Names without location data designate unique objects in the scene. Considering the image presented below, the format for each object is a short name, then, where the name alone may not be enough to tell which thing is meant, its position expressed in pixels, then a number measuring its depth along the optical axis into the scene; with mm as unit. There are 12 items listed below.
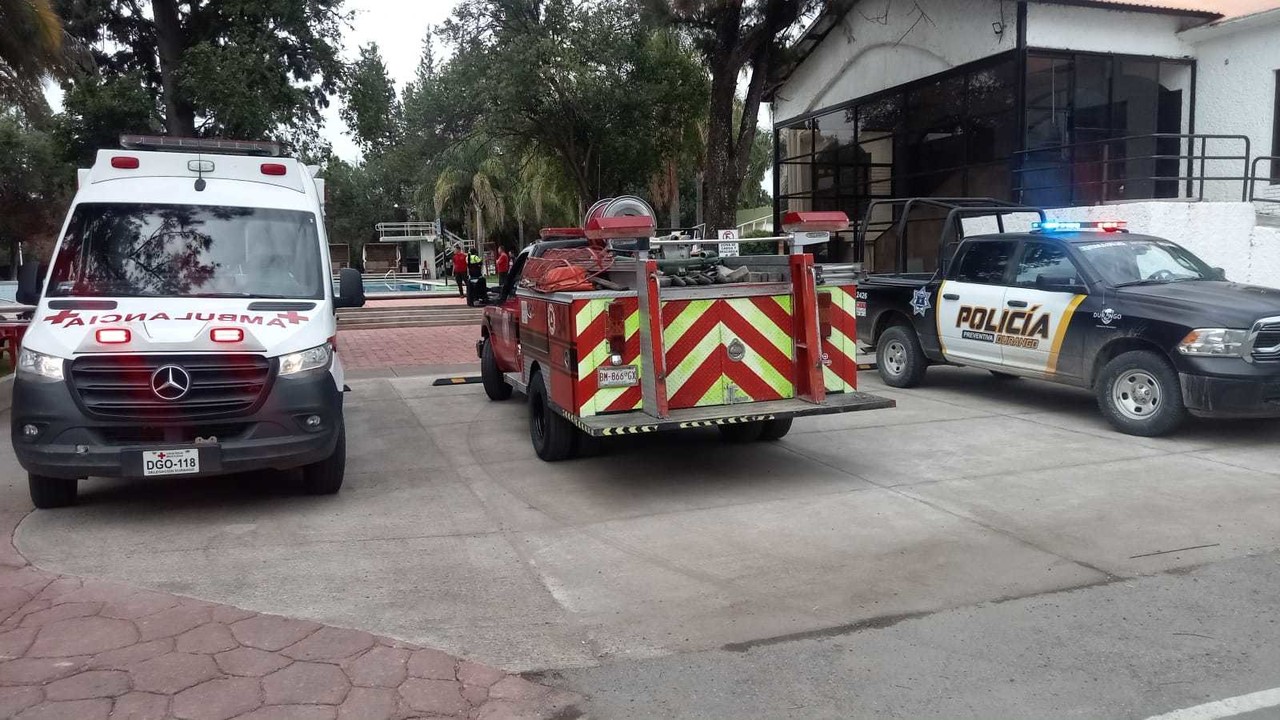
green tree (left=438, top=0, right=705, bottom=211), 19625
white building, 15367
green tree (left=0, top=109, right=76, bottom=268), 33469
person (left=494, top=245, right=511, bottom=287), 27853
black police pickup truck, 7832
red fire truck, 6734
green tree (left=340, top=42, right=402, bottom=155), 19188
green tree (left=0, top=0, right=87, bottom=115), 11289
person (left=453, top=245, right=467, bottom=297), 27609
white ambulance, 5922
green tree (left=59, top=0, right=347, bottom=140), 16516
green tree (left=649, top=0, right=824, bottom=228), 16438
